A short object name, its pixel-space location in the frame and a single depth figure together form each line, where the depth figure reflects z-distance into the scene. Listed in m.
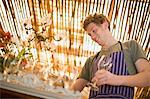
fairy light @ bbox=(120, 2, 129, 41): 4.58
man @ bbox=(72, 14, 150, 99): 1.77
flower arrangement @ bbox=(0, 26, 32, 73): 1.80
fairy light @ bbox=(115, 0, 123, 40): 4.56
